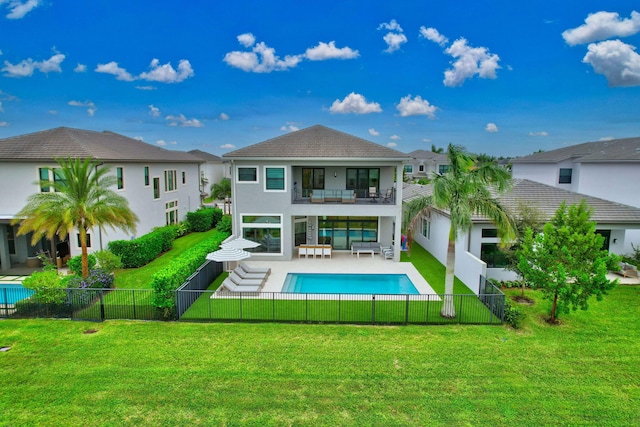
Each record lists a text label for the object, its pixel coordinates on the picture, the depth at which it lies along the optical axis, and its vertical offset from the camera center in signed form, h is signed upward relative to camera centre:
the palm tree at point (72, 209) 16.08 -1.33
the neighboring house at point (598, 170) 27.05 +0.91
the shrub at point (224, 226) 24.97 -3.19
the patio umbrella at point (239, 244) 17.92 -3.20
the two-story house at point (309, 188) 20.94 -0.46
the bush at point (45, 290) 13.19 -4.00
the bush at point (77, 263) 17.81 -4.09
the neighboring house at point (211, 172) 61.10 +1.52
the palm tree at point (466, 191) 12.18 -0.36
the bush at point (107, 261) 16.97 -3.78
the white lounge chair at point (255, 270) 18.11 -4.53
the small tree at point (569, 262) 11.73 -2.74
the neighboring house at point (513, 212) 17.20 -2.37
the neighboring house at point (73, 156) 19.64 +0.32
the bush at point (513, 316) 12.52 -4.72
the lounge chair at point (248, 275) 17.38 -4.60
